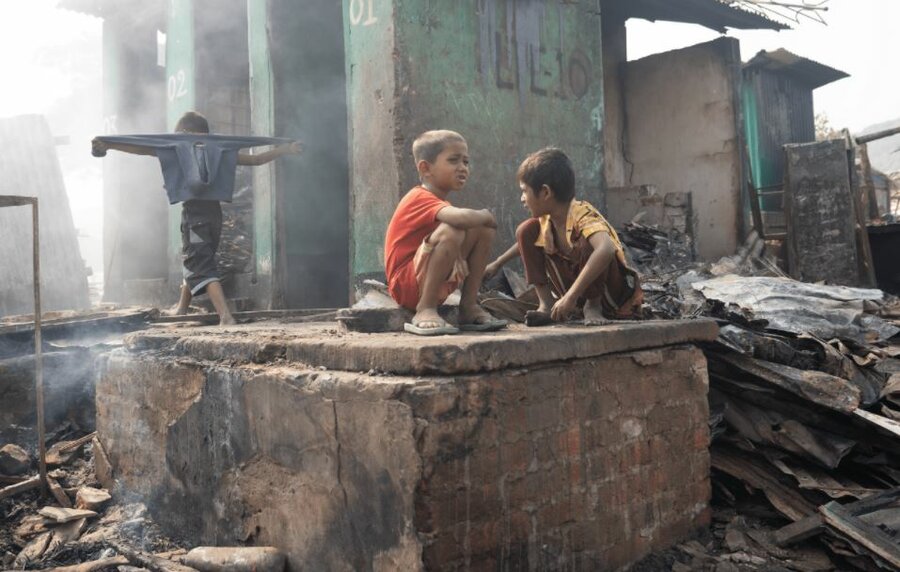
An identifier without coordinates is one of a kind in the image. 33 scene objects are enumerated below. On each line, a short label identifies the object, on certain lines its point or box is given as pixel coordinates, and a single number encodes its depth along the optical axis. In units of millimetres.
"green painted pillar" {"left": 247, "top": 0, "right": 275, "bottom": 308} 6480
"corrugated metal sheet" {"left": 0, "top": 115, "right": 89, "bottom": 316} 8594
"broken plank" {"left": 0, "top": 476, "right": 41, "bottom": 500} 3976
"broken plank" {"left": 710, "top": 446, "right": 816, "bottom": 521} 3467
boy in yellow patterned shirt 3352
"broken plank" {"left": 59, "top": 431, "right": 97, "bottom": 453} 4691
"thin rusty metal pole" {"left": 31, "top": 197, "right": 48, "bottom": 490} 4062
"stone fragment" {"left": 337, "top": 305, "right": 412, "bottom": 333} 3193
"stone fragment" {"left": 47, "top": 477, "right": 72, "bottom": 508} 4121
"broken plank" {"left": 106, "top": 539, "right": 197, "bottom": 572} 2977
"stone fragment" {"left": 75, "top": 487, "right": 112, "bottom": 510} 4027
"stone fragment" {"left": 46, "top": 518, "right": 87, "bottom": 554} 3655
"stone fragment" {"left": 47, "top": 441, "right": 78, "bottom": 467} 4559
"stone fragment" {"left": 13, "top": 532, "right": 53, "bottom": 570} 3530
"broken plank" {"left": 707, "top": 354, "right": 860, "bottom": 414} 3570
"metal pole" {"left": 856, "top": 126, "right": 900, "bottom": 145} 8242
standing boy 5340
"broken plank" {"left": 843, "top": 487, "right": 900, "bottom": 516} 3221
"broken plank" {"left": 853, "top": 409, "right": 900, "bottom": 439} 3492
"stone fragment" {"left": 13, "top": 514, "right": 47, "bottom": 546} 3770
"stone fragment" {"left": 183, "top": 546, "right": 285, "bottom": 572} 2797
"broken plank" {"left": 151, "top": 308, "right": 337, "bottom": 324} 5336
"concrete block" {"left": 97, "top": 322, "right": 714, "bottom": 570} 2342
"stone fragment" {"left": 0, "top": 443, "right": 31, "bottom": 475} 4355
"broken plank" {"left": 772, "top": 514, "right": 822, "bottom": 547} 3223
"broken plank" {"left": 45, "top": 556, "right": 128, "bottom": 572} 3139
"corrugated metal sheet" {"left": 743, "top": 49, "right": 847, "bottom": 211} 10453
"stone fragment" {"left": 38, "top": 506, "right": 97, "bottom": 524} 3811
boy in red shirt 2934
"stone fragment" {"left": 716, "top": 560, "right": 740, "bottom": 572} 3023
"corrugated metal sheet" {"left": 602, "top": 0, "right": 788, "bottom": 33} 9172
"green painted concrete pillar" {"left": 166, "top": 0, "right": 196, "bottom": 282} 7918
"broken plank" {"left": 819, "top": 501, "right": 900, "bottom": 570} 2842
